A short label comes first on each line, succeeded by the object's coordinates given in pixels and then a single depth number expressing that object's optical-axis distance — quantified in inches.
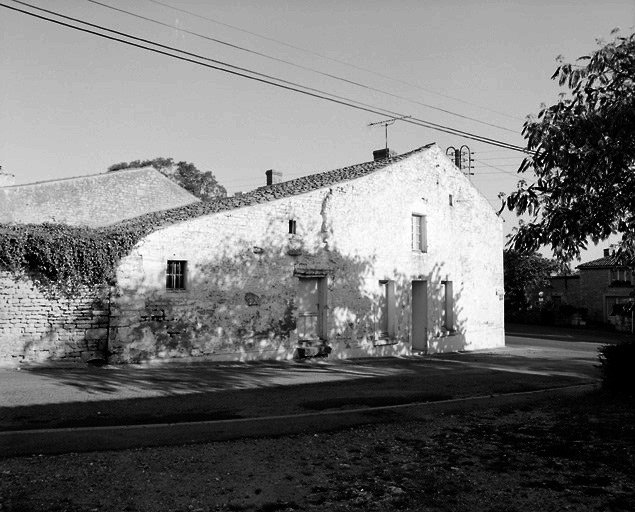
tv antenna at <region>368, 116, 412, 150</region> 973.9
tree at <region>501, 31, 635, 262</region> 308.3
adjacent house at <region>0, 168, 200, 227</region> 916.6
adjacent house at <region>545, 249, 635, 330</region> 1541.6
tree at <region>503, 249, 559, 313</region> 1630.2
